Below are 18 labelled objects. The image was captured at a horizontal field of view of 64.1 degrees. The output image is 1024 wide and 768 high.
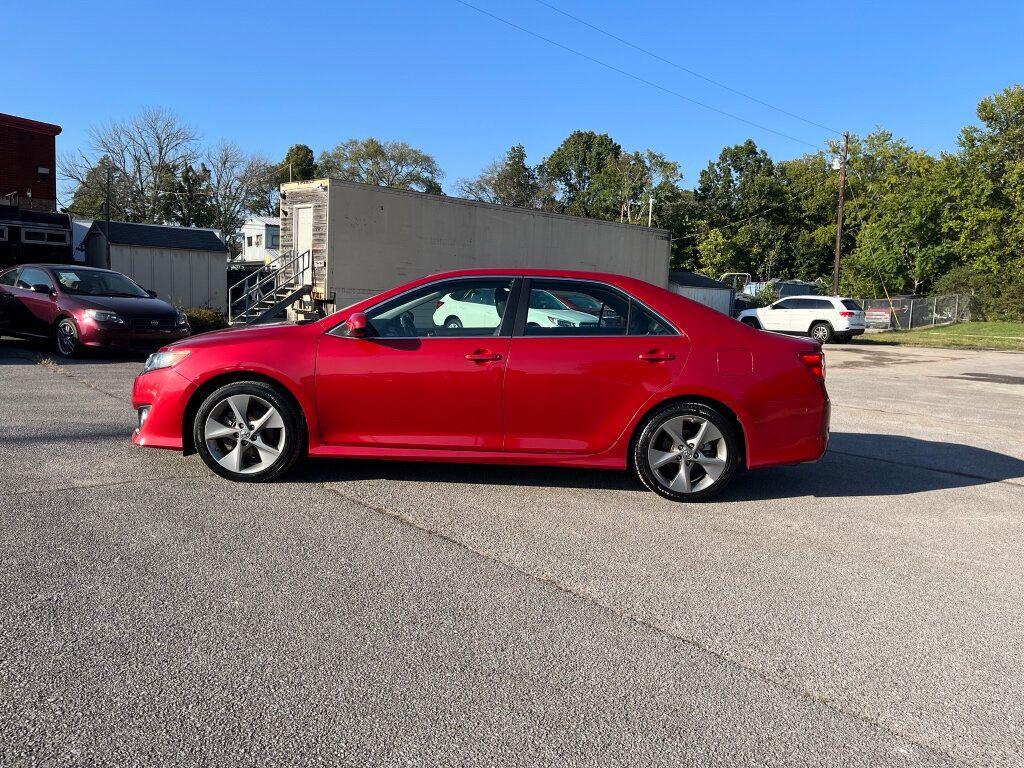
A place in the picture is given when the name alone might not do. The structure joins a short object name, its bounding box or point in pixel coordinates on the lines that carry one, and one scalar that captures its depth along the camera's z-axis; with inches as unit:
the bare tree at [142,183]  2333.9
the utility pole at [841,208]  1491.1
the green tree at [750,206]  2787.9
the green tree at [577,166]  3523.6
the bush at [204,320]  868.0
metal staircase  766.2
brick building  1208.2
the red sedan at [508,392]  214.4
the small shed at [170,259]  1143.0
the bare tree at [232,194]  2581.2
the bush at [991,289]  1638.8
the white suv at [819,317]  1133.7
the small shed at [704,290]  1678.2
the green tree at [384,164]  3174.2
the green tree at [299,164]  3358.8
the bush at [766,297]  1834.4
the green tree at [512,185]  3511.3
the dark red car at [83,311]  508.4
